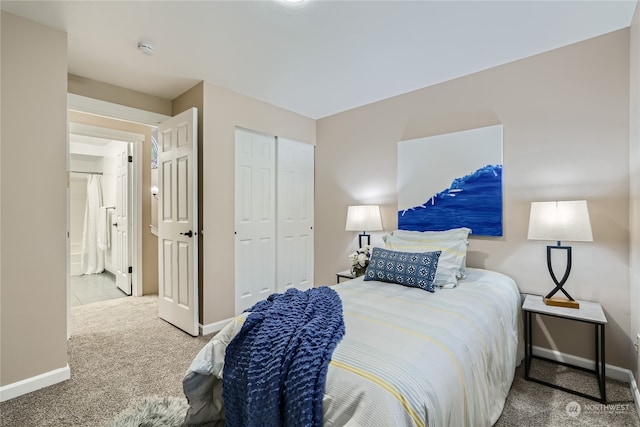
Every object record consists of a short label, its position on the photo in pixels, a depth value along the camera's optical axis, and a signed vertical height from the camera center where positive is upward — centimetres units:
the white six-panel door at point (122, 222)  430 -18
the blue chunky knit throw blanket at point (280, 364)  109 -61
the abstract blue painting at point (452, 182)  263 +27
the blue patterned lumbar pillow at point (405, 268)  210 -42
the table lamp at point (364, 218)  319 -8
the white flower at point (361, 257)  306 -48
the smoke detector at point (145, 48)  227 +124
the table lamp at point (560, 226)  198 -11
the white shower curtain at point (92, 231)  564 -39
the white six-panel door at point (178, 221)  285 -10
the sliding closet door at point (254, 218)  328 -9
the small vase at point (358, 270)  310 -62
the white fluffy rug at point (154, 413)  163 -115
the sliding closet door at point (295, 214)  372 -5
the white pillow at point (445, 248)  217 -30
